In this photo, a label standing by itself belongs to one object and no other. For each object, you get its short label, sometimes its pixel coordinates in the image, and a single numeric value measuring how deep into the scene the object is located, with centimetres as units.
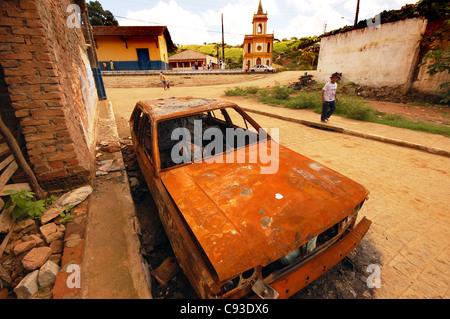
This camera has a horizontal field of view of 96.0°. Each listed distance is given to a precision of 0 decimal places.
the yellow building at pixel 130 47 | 2427
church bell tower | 3416
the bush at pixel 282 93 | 1140
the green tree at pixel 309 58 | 2766
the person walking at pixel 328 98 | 653
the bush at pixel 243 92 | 1385
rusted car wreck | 132
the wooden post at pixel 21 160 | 220
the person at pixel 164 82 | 1684
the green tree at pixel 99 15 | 3412
